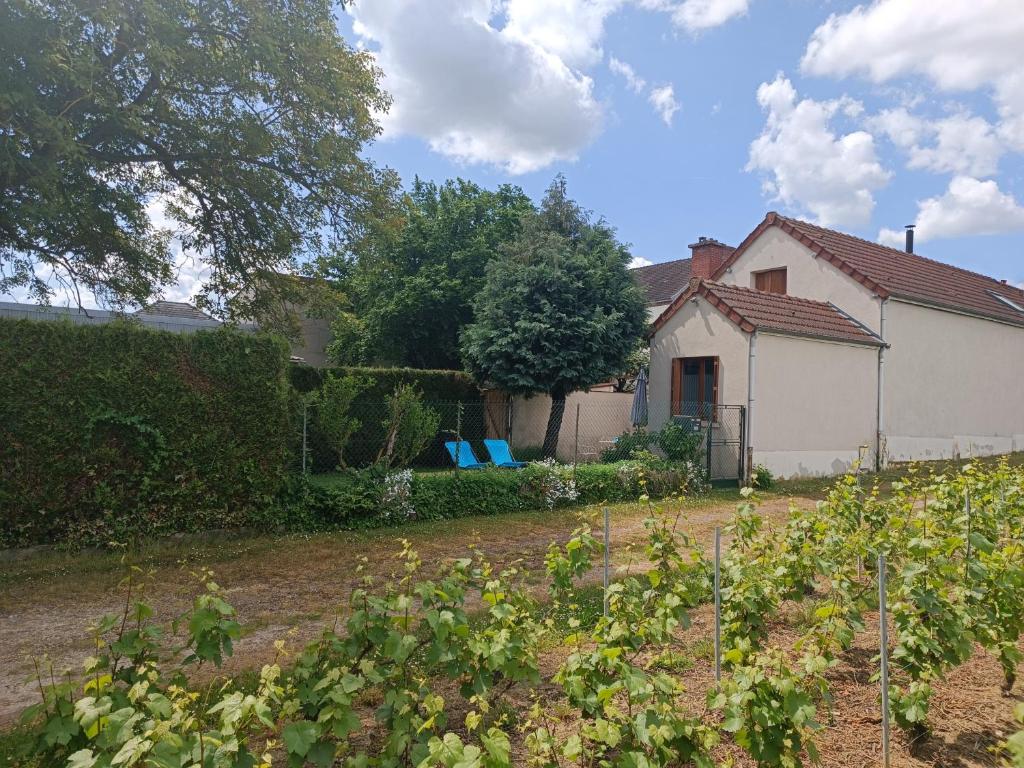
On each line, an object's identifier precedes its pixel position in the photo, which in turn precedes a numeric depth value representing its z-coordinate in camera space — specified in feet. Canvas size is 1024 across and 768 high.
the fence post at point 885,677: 9.66
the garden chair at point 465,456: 45.41
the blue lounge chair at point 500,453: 47.03
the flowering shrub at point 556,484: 35.65
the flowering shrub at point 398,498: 30.14
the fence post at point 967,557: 11.64
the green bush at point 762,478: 43.78
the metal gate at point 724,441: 44.16
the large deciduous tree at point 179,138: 26.63
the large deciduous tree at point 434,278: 70.59
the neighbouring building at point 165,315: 64.34
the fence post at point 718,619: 11.96
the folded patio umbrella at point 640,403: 52.37
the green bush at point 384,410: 48.29
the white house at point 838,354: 46.19
